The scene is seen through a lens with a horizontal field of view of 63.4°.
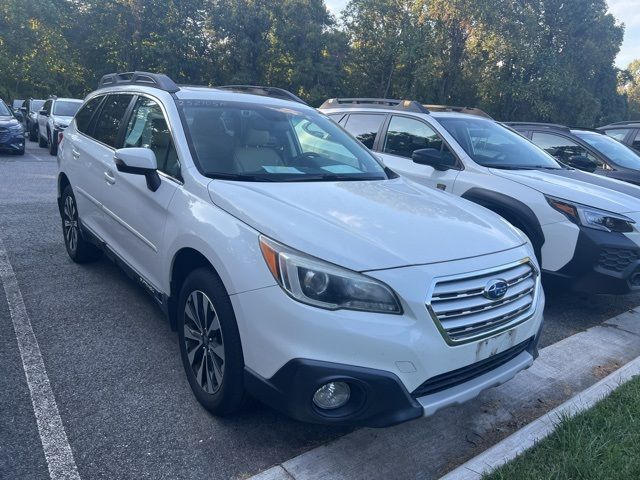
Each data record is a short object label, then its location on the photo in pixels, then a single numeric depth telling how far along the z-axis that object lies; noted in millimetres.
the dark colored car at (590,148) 7539
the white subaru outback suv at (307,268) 2266
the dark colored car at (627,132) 10414
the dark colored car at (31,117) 19391
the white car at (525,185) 4344
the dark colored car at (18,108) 20955
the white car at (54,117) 14859
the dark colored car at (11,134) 13742
